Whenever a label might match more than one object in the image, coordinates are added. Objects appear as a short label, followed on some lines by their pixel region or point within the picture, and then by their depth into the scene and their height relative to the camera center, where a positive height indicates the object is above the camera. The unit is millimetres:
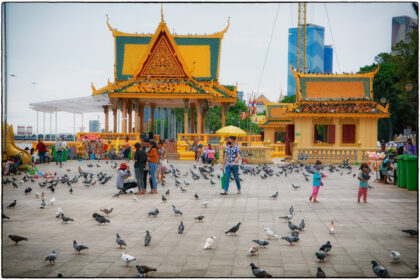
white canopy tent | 34031 +2805
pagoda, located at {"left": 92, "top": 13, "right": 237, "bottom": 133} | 32312 +5413
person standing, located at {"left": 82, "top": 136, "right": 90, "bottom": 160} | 29594 -844
